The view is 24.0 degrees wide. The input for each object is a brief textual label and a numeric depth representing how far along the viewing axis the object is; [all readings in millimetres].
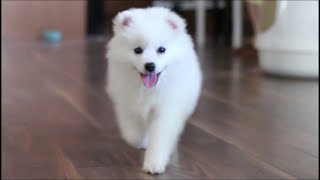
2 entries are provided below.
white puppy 1277
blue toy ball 4185
